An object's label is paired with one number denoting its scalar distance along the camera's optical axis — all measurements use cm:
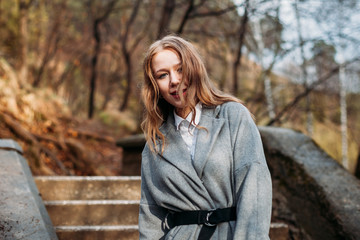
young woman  184
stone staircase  324
